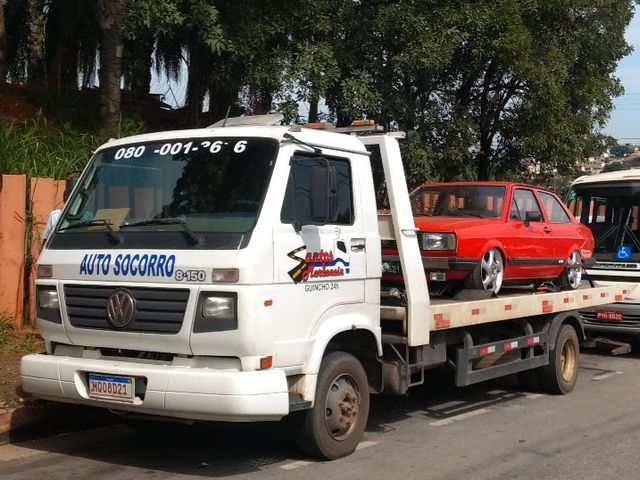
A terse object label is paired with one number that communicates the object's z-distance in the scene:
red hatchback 7.57
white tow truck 5.10
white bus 11.44
